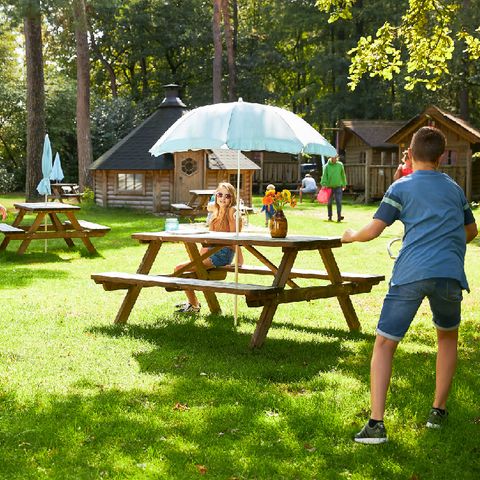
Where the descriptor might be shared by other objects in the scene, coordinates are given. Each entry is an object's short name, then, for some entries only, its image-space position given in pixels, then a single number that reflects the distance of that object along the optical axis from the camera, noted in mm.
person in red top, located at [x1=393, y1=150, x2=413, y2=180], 16662
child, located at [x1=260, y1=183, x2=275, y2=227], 20847
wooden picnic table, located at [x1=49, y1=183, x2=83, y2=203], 31734
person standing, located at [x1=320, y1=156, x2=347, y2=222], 23516
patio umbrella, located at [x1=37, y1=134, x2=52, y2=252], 16734
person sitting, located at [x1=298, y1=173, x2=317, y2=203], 34162
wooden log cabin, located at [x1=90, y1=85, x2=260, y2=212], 28828
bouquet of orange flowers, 8359
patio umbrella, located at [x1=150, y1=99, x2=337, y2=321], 8047
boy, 4996
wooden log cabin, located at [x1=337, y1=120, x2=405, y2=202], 41156
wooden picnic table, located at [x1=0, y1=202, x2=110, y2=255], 15550
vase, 8156
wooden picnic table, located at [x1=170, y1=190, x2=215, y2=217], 25383
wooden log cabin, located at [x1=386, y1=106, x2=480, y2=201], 35000
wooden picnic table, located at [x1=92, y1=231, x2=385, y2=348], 7594
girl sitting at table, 9375
